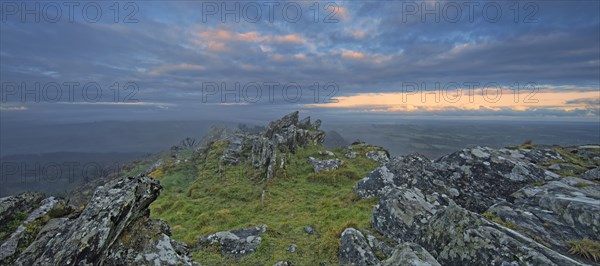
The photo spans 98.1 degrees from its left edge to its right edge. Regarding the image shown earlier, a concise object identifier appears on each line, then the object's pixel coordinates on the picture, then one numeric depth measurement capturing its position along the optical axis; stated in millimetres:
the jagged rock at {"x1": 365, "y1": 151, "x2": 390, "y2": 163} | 39506
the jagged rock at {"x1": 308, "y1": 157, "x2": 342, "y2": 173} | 33406
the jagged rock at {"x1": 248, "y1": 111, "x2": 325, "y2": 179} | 34281
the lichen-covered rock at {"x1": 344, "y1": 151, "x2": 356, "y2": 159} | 40384
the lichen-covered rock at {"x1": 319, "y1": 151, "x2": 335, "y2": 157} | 39488
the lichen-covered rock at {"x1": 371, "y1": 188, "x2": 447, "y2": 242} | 11495
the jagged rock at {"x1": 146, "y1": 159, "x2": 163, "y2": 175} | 52000
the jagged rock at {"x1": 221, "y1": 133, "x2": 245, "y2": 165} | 39188
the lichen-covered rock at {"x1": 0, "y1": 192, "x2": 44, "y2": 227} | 10029
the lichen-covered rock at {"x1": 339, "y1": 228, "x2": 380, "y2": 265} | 10094
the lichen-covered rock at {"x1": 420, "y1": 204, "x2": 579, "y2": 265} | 7117
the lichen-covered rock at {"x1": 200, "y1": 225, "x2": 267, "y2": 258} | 13125
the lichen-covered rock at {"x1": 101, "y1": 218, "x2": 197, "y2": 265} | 8516
